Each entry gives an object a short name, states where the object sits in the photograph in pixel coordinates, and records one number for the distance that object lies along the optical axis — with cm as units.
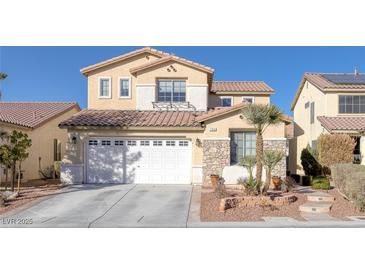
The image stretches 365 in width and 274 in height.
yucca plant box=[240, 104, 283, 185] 1341
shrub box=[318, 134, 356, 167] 1844
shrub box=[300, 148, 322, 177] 1908
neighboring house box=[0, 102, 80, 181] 1977
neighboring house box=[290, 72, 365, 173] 1995
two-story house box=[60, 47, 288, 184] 1711
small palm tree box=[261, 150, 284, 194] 1331
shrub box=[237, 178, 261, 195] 1301
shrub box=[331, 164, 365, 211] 1163
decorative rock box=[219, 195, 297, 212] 1205
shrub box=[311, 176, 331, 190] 1594
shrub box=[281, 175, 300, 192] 1498
